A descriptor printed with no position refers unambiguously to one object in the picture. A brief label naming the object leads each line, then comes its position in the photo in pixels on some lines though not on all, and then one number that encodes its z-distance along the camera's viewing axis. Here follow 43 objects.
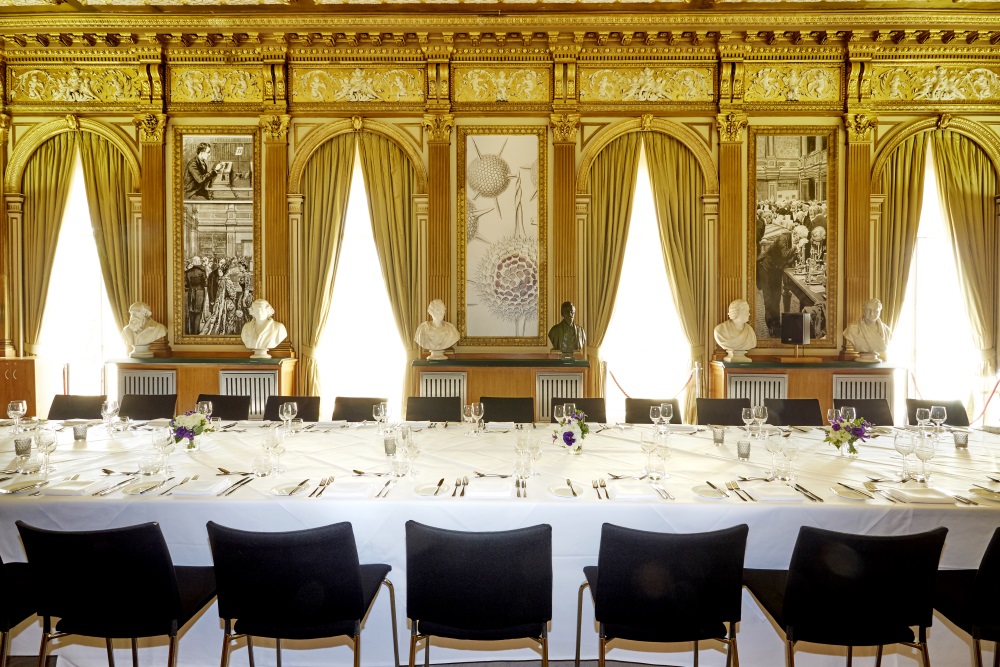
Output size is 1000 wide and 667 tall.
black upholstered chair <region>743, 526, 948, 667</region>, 2.07
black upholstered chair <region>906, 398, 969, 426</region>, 4.68
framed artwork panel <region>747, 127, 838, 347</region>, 7.25
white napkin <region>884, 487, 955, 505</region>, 2.66
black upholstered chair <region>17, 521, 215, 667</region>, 2.11
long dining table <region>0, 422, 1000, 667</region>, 2.63
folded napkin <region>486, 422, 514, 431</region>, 4.24
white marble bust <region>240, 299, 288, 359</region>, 7.03
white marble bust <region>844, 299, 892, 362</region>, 6.86
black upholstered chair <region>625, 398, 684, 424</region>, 4.88
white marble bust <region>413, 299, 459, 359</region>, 6.96
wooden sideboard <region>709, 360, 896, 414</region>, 6.55
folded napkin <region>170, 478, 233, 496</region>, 2.74
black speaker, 6.76
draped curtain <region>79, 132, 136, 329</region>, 7.47
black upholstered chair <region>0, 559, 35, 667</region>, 2.30
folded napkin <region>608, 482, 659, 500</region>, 2.71
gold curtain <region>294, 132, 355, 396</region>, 7.40
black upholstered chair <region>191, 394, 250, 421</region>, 4.83
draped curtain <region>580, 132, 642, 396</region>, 7.36
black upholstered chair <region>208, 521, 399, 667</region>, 2.08
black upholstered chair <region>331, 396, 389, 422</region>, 4.86
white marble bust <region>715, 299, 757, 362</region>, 6.91
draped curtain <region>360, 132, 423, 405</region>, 7.39
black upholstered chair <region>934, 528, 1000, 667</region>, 2.16
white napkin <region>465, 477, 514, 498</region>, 2.71
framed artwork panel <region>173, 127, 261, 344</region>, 7.36
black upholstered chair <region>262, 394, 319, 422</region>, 4.83
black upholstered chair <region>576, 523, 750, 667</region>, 2.07
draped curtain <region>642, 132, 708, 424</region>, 7.34
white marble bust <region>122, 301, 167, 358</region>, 7.03
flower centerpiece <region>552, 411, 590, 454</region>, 3.42
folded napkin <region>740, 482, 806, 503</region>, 2.68
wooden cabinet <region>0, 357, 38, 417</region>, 7.28
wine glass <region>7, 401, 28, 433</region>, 3.79
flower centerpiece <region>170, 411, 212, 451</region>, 3.31
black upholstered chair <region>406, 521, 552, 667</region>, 2.07
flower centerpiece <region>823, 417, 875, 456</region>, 3.36
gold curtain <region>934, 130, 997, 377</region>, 7.29
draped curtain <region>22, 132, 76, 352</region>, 7.49
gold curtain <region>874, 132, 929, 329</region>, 7.29
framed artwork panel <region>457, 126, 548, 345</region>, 7.31
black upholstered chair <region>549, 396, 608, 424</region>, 4.79
